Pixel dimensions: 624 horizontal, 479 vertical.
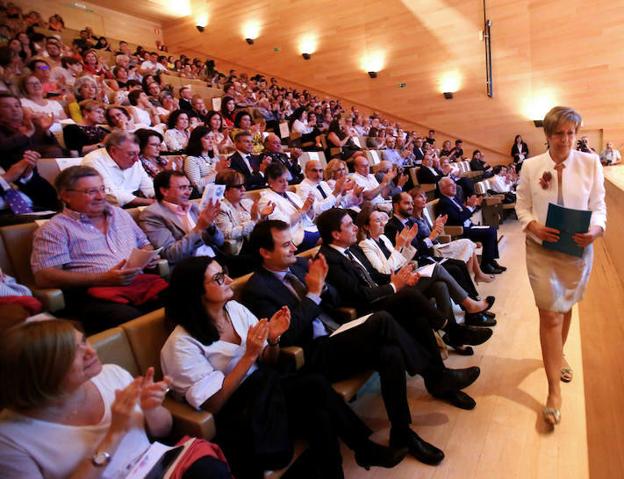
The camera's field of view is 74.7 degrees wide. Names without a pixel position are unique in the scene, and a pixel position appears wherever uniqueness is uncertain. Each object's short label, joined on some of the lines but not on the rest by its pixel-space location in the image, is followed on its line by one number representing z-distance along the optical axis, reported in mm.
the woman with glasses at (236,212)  2430
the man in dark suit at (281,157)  4023
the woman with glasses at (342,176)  3432
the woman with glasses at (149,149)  2764
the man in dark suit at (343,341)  1416
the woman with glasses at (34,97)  3087
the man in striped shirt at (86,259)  1543
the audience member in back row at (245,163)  3303
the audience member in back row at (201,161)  3002
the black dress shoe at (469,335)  2053
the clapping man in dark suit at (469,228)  3373
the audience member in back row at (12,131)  2207
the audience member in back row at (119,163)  2271
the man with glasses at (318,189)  3084
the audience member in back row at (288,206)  2684
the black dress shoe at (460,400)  1668
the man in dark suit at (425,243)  2439
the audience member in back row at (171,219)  2010
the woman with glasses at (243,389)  1113
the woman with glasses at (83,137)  2924
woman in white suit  1494
